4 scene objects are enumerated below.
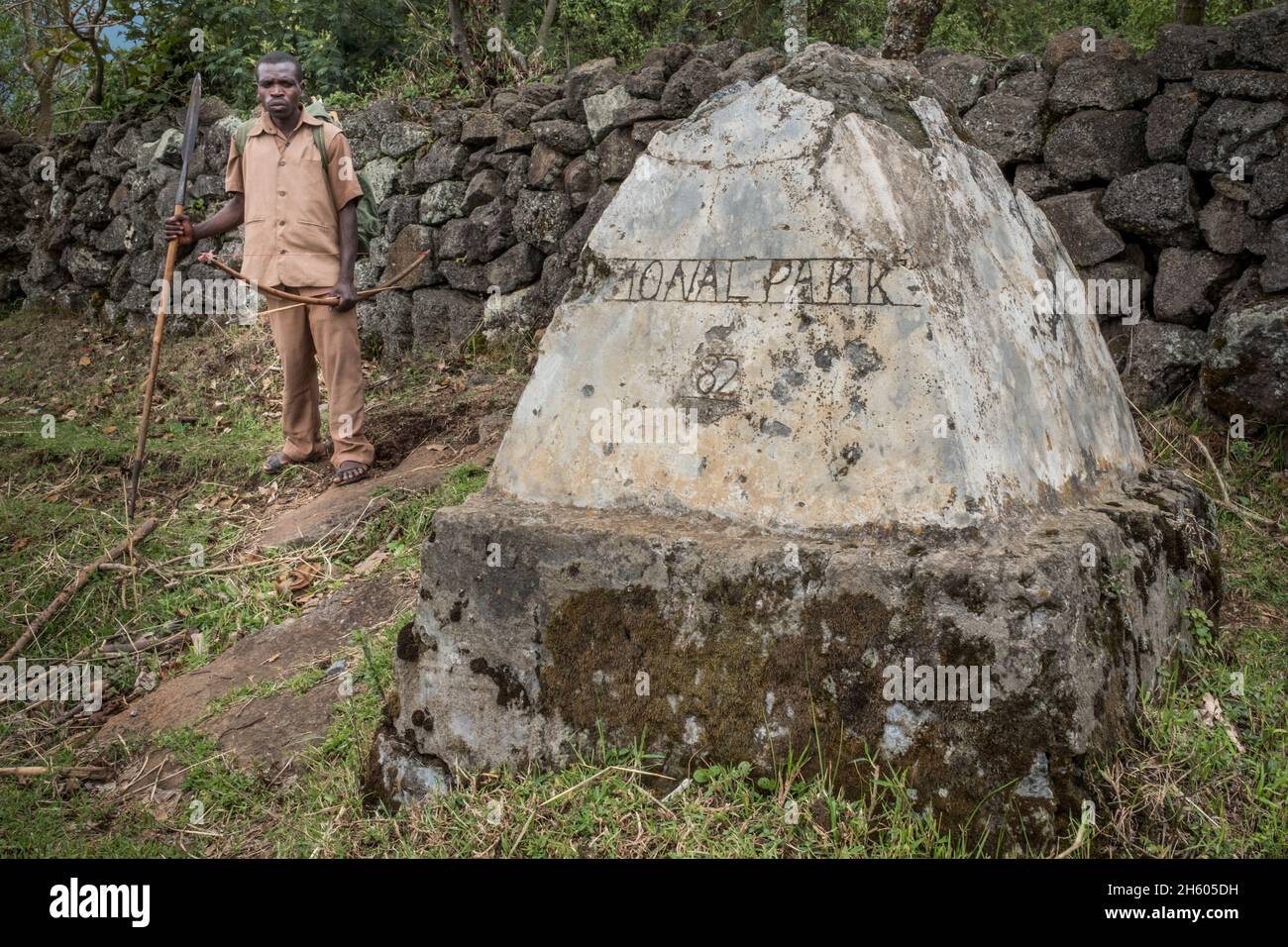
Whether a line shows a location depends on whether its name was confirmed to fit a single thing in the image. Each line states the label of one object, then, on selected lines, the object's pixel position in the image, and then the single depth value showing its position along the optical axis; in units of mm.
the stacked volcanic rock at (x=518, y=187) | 6383
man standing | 5203
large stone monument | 2367
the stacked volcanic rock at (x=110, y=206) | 8469
